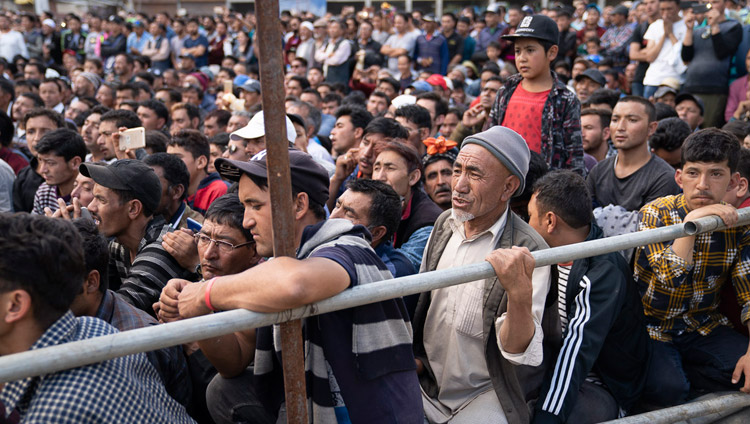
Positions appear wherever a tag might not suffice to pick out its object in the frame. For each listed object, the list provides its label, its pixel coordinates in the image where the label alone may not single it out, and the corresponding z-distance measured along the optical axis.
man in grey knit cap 2.93
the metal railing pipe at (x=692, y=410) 2.89
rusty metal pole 1.96
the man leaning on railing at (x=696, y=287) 3.29
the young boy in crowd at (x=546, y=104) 5.21
